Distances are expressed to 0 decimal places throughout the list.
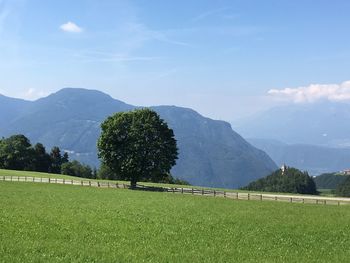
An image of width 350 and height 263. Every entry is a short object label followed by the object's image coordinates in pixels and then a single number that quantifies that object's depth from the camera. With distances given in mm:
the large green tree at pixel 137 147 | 81625
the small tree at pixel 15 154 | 141750
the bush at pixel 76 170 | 157000
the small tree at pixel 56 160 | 158500
